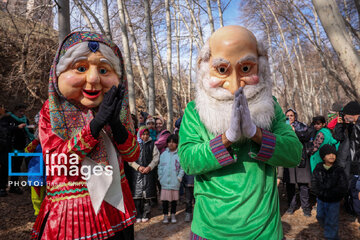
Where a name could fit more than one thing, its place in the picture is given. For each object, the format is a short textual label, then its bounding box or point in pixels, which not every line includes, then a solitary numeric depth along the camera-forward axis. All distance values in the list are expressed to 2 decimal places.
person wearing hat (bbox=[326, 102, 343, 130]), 5.94
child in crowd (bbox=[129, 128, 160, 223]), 4.45
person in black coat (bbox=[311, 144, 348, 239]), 3.53
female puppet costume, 1.48
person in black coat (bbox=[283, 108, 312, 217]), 4.55
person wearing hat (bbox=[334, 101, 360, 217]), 3.66
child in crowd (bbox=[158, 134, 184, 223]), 4.43
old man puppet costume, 1.37
